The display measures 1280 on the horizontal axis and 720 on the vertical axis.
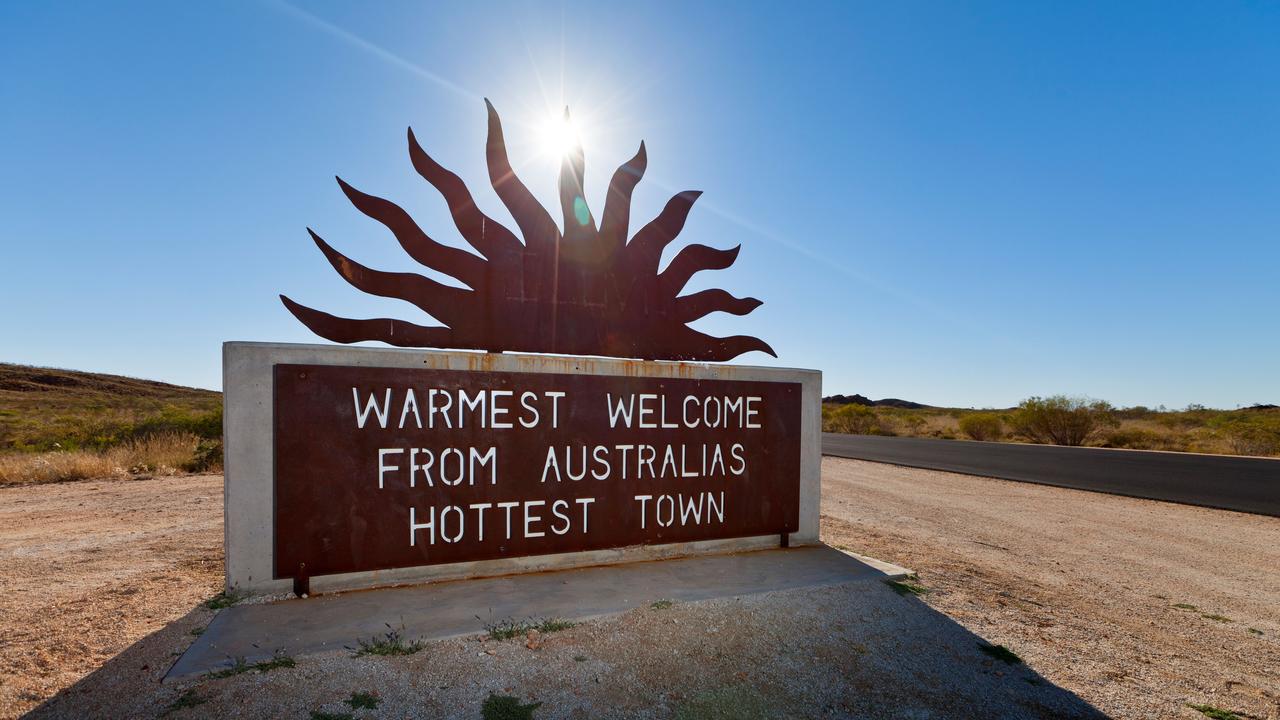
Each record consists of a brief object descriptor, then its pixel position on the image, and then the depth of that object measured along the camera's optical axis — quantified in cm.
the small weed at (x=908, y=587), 483
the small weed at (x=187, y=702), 287
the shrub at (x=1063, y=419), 2711
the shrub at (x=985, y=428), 3192
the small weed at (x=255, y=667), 316
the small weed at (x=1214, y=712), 317
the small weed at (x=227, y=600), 423
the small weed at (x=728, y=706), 300
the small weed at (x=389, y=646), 344
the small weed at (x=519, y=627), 372
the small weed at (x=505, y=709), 289
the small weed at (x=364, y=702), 293
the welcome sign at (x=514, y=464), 450
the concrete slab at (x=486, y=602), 359
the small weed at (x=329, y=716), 282
